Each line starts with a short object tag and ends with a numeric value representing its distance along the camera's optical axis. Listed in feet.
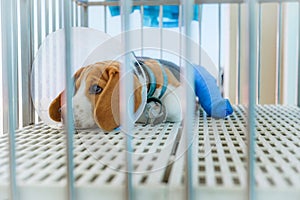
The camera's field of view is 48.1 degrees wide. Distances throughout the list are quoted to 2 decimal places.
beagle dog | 2.96
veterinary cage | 1.73
